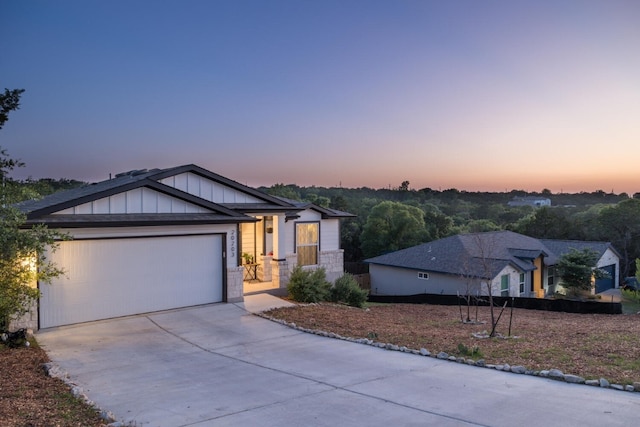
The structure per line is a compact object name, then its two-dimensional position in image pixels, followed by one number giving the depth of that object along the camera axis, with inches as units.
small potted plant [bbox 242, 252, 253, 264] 737.0
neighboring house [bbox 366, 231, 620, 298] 958.4
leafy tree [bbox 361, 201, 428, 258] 1579.7
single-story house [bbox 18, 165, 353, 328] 446.9
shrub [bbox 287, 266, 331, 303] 605.3
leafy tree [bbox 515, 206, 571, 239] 1551.4
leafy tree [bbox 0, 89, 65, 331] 319.6
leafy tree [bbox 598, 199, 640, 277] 1482.5
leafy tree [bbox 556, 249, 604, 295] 1050.7
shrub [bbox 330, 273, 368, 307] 665.6
